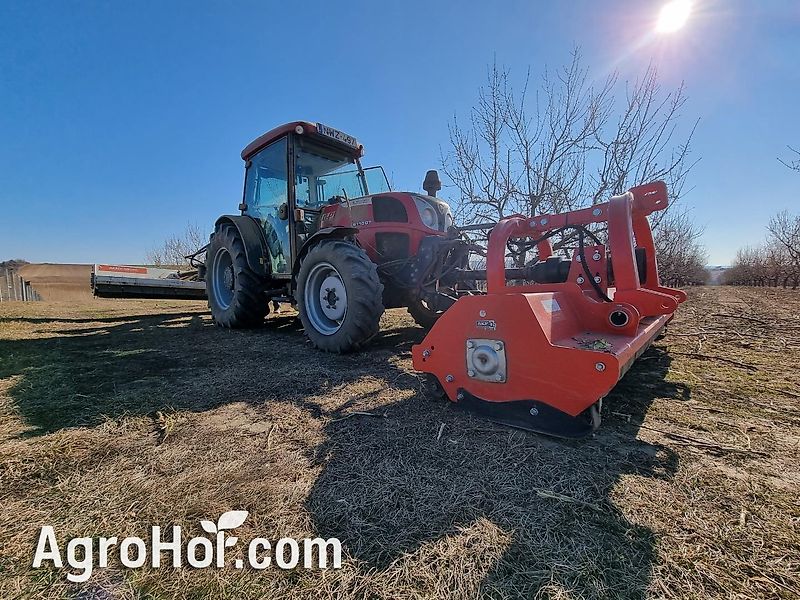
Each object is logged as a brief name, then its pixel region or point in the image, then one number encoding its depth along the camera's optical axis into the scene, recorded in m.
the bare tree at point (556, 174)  7.54
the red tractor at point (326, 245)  3.73
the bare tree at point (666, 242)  10.23
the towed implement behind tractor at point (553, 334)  1.73
